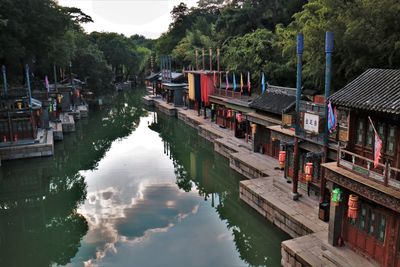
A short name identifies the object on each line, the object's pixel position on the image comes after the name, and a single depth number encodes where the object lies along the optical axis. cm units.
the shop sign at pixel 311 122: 1435
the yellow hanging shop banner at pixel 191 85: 4162
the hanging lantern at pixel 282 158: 1825
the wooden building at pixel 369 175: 1027
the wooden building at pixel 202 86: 3866
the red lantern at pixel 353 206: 1130
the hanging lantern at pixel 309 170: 1553
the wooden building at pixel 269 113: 2259
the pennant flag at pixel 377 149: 1030
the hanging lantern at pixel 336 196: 1193
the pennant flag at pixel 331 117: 1326
